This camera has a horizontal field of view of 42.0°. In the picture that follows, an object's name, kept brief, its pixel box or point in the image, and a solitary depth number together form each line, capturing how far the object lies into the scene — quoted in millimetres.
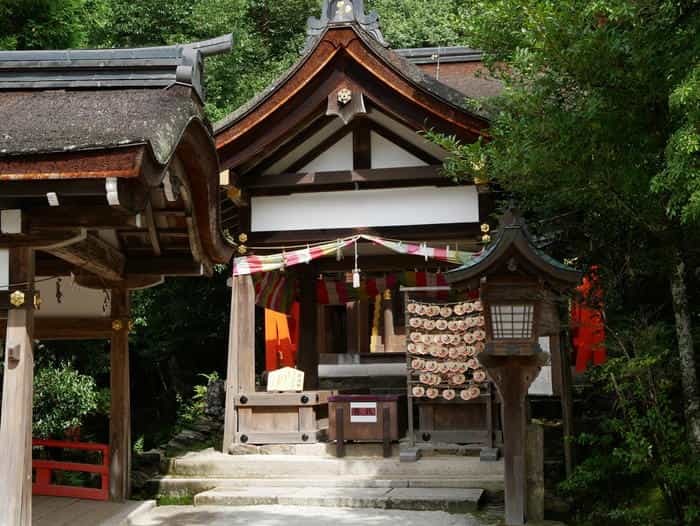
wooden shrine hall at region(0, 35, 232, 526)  6270
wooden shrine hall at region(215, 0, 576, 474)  12836
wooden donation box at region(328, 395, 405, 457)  12078
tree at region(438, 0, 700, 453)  6922
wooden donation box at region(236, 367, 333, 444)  12875
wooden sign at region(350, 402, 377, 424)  12125
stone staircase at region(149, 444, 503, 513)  10461
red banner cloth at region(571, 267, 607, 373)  8953
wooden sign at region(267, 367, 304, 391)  13250
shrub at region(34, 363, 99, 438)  13492
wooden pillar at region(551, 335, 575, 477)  10508
